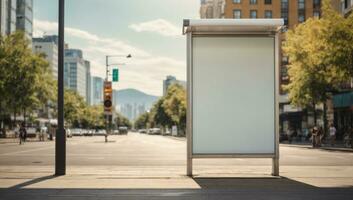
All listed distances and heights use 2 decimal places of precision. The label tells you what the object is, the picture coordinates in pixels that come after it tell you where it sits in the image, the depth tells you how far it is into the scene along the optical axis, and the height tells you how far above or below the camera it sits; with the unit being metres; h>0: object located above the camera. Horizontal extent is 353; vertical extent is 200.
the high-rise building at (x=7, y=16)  95.31 +17.99
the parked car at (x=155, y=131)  149.75 -1.73
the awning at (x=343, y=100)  51.34 +2.24
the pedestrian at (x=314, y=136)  41.69 -0.78
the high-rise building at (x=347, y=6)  53.15 +10.83
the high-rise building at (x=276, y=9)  97.06 +18.83
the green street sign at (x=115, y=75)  59.35 +4.92
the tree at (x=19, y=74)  60.44 +5.18
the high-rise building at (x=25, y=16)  113.88 +21.15
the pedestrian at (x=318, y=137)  41.97 -0.85
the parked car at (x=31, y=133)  63.26 -0.90
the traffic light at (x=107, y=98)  47.69 +2.19
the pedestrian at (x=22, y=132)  47.44 -0.62
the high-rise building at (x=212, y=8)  106.44 +23.94
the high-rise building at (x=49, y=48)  180.50 +23.23
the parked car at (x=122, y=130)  144.62 -1.29
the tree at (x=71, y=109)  116.70 +3.23
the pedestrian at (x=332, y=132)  42.03 -0.53
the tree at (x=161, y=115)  136.25 +2.20
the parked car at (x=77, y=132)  109.44 -1.36
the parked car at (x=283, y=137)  61.16 -1.24
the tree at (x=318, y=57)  39.06 +4.91
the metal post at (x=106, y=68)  70.12 +6.82
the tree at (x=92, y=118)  158.75 +1.82
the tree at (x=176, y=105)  110.81 +4.00
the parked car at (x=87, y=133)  116.44 -1.64
